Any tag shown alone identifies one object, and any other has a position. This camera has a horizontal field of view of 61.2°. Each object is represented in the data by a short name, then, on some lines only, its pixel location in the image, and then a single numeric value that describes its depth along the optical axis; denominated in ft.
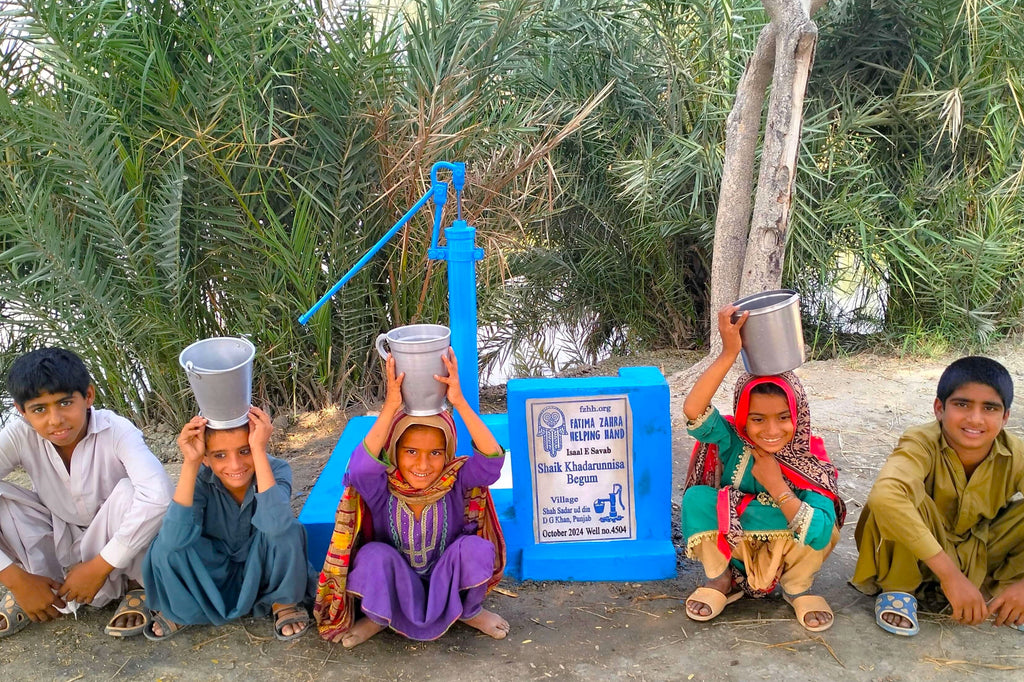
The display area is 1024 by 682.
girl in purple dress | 8.32
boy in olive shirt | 8.35
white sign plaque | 9.62
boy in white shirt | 8.75
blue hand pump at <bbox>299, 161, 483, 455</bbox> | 9.21
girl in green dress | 8.54
